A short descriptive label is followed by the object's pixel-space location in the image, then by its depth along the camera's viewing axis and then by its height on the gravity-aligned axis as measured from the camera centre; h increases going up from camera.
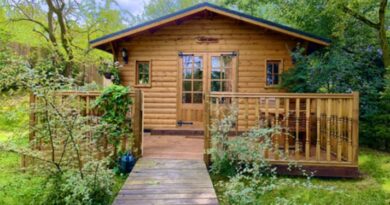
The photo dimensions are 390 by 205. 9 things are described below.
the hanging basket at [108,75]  7.65 +0.66
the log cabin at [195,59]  7.36 +1.08
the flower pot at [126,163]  4.39 -0.91
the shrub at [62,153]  3.07 -0.59
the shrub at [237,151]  4.04 -0.68
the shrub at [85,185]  3.11 -0.90
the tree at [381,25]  7.34 +1.99
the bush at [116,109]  4.50 -0.12
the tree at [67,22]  11.79 +3.22
